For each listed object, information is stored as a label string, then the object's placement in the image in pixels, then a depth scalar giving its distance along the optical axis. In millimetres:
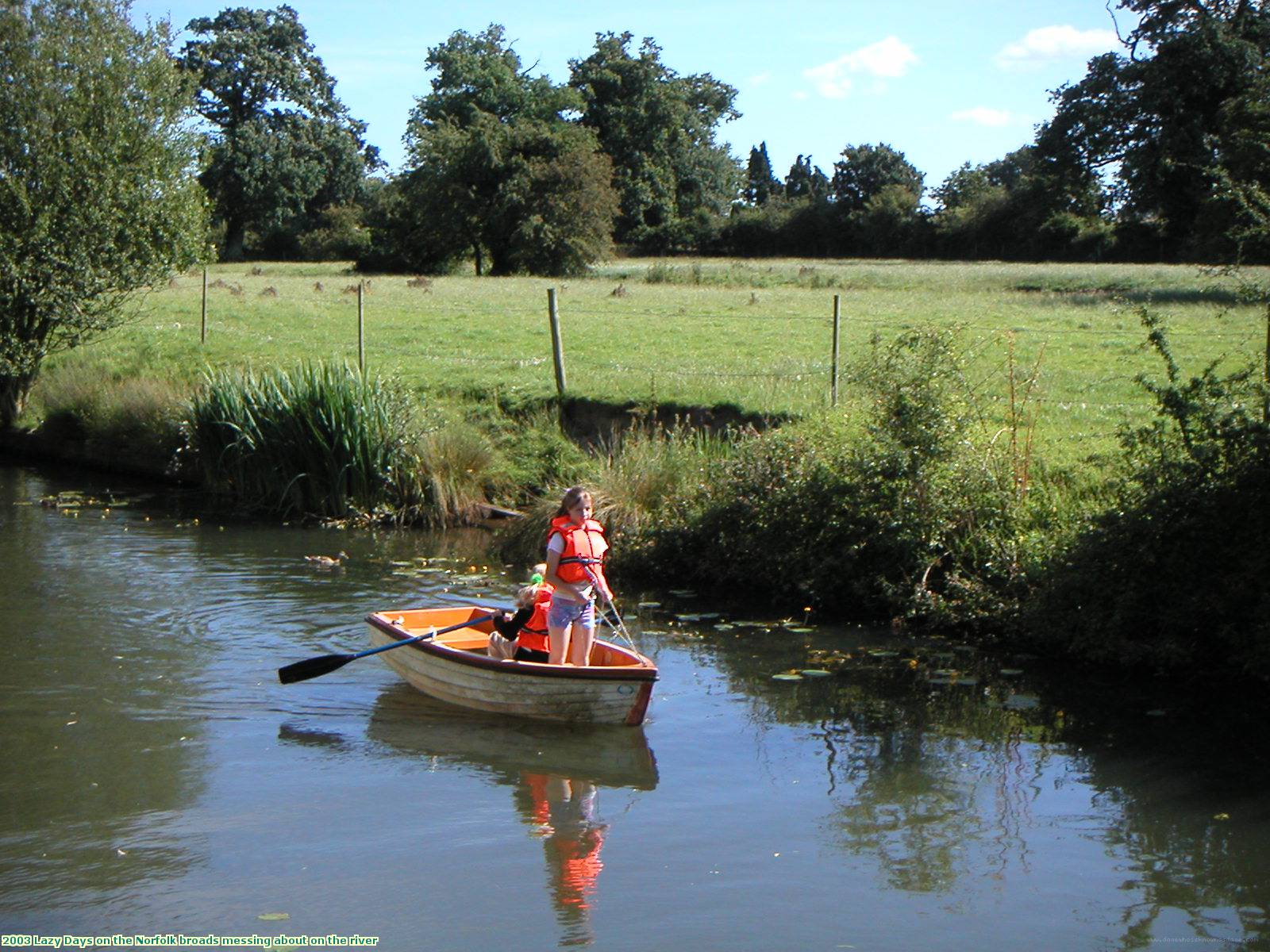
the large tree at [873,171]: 92562
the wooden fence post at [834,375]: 15373
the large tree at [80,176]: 22016
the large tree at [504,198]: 54625
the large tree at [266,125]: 72812
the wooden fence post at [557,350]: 18000
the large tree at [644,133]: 75500
